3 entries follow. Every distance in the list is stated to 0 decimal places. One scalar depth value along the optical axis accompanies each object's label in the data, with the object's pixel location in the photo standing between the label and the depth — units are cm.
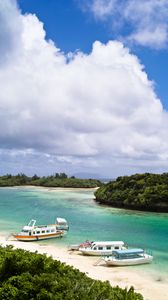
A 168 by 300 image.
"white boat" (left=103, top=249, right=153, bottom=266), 3412
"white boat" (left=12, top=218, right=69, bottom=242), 4500
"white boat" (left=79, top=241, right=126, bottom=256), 3806
